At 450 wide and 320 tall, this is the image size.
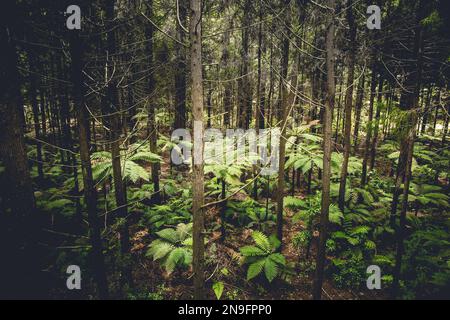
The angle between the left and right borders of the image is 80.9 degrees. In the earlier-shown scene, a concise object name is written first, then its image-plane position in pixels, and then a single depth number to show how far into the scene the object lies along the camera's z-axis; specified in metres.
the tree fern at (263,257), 7.62
